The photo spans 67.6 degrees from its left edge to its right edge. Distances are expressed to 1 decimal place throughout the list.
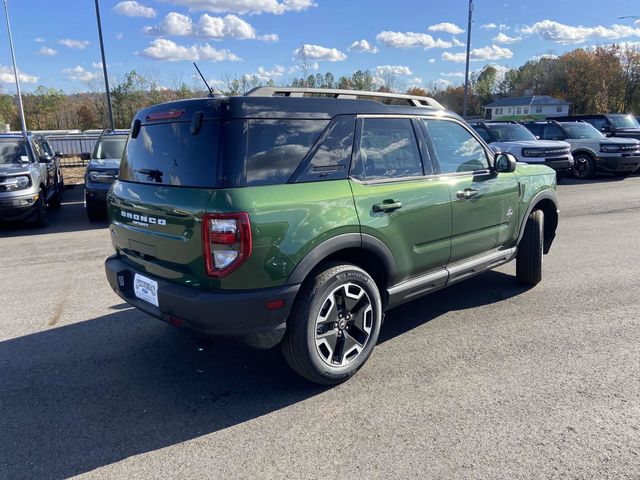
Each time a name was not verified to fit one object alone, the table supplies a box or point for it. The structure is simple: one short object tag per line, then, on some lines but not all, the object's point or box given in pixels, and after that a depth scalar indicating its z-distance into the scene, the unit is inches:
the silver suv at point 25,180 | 340.8
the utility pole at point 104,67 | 600.2
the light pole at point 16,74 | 903.3
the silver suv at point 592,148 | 585.6
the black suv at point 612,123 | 714.2
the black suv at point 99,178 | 375.2
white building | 3169.3
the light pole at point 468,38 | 1079.4
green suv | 112.3
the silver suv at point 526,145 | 517.7
